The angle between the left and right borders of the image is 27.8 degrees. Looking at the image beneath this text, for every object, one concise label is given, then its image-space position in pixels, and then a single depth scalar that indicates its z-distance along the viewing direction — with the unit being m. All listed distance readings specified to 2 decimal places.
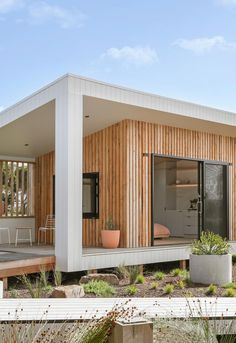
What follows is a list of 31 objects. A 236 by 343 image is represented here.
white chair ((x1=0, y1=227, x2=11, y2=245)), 11.63
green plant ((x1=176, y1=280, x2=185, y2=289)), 7.33
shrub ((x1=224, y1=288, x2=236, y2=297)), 6.45
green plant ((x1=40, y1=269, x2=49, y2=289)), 6.96
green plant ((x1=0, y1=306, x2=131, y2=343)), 3.13
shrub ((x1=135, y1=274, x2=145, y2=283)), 7.83
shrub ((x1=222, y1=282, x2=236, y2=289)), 7.53
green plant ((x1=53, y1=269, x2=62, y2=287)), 7.45
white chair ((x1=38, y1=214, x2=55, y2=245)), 11.49
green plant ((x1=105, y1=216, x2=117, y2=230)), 9.84
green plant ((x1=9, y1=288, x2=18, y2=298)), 6.49
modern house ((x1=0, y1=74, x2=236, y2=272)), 8.03
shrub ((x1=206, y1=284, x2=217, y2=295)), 6.96
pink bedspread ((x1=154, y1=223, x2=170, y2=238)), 12.84
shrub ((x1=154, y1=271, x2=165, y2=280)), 8.42
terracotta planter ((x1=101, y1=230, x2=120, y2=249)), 9.51
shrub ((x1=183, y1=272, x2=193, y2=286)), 7.85
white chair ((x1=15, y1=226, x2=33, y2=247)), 11.70
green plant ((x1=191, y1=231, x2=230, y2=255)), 8.01
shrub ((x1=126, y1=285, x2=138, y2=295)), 6.80
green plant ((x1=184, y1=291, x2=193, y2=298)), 6.54
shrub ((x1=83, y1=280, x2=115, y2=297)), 6.77
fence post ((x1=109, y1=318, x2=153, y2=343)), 3.17
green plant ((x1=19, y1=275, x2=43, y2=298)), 6.08
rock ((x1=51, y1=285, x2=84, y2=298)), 6.11
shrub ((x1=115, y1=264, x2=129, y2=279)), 8.35
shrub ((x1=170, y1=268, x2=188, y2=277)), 8.81
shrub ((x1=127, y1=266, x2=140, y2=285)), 7.85
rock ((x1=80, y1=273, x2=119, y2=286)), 7.78
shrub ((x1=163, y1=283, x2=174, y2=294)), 6.82
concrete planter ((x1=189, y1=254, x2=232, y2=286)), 7.77
